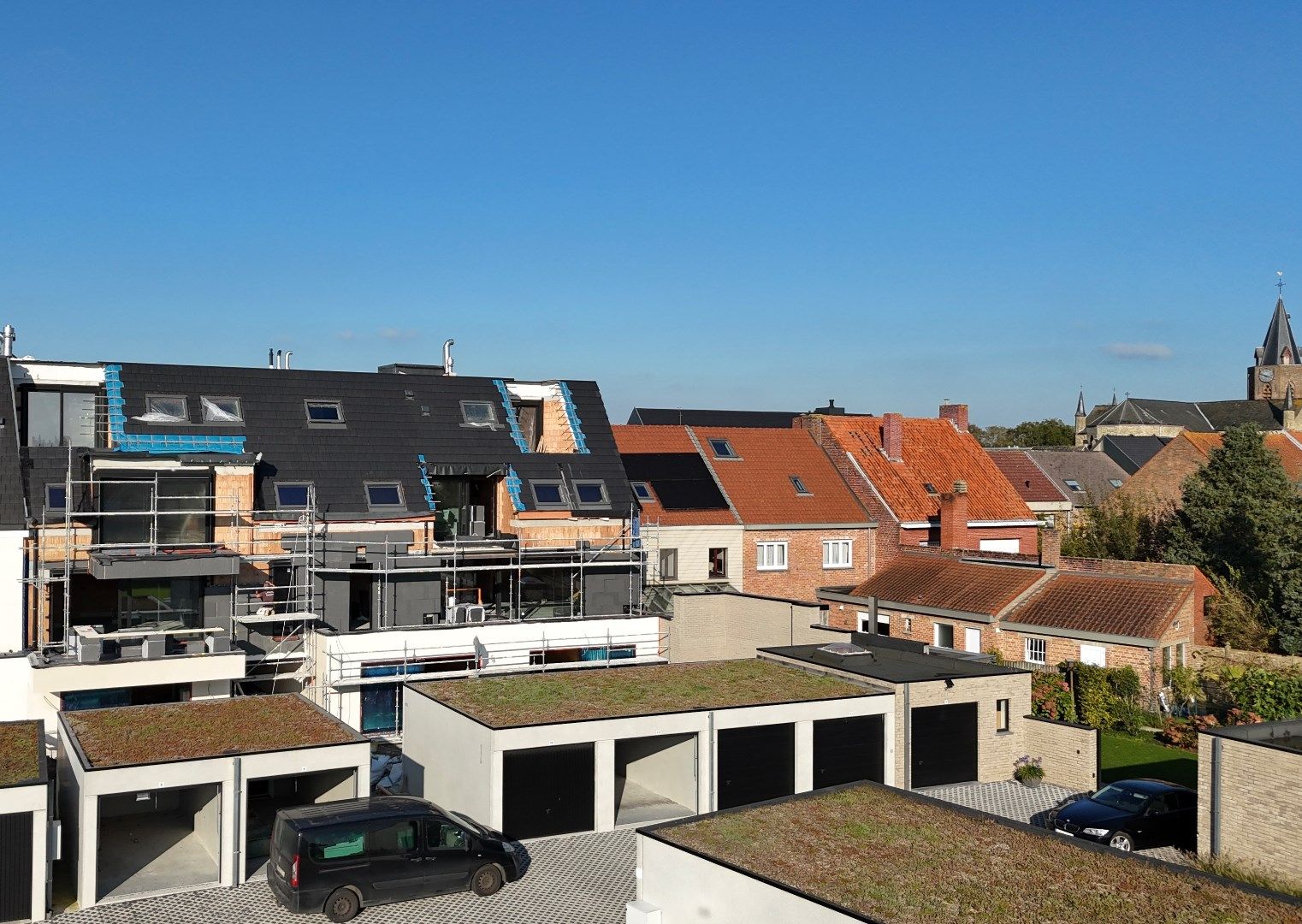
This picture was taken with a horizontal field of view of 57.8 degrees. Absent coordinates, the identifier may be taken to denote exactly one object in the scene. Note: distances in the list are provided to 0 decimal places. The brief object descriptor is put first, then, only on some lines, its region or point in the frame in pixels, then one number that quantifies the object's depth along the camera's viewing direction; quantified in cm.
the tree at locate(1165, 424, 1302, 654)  3516
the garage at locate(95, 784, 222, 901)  1648
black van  1512
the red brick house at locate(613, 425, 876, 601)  3700
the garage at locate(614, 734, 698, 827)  1967
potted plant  2205
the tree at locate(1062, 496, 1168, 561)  4378
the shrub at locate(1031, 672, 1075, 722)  2667
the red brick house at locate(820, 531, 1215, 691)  2886
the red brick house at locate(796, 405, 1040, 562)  3872
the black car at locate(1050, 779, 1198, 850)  1825
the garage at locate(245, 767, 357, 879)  1770
